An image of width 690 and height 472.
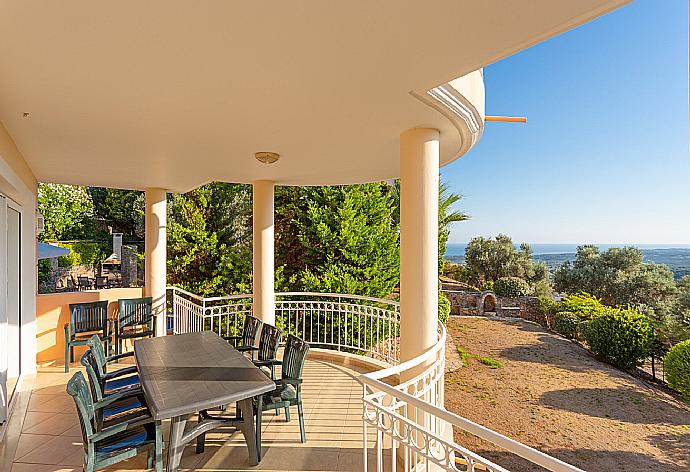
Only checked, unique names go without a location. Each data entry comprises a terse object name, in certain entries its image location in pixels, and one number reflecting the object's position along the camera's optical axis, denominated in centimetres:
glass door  425
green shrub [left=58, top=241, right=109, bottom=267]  1428
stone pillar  1291
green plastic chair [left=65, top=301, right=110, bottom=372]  549
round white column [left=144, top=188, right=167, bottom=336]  663
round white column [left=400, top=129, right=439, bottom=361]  303
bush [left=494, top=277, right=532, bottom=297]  1680
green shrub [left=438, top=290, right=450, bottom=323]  1041
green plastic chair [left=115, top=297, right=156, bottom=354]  588
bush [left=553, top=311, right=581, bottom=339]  1190
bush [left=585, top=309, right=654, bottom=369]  956
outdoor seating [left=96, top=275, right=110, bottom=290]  1236
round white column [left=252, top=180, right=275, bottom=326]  580
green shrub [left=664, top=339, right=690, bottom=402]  669
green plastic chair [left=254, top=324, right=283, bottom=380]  361
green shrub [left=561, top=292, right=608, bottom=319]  1215
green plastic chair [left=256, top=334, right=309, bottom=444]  325
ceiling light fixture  395
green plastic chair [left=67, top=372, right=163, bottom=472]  233
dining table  256
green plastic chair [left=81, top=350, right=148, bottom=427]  274
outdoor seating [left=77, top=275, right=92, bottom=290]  1224
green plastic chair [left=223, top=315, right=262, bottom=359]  417
